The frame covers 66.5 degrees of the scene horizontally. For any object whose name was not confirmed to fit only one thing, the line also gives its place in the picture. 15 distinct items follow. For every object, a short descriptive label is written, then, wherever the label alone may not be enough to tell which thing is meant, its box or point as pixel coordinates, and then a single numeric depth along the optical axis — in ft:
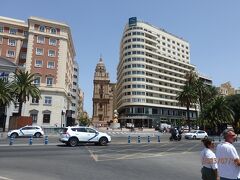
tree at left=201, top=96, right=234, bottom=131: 139.47
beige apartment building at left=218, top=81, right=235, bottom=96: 295.33
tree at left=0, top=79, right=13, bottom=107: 102.77
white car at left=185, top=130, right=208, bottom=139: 95.84
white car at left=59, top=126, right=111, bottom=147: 52.68
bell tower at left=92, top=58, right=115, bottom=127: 339.49
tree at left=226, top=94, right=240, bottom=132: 158.84
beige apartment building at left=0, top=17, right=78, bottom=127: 128.31
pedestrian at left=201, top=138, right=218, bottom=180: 13.55
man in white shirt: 11.45
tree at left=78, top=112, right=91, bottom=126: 322.57
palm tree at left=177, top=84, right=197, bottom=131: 160.02
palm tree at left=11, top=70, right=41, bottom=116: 107.69
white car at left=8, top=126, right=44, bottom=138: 78.26
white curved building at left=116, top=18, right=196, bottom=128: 212.99
